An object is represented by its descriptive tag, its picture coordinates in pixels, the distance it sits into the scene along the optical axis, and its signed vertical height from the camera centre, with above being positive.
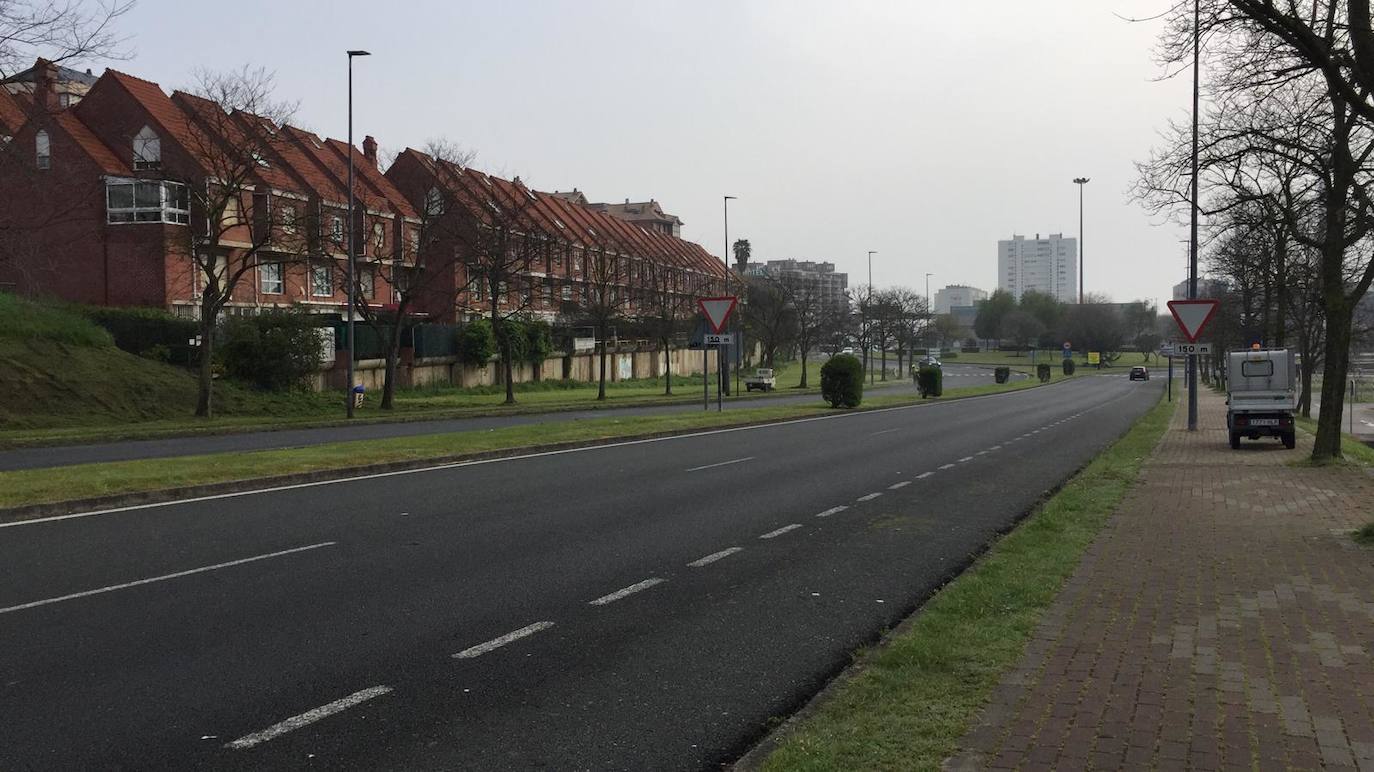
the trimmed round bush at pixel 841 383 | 37.91 -1.14
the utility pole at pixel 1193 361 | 28.09 -0.31
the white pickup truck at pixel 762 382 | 62.53 -1.82
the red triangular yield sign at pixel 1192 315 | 23.64 +0.74
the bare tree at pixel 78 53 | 17.02 +4.70
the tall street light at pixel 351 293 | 32.59 +1.79
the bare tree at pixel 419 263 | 38.78 +3.48
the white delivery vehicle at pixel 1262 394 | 22.36 -0.96
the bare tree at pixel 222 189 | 30.97 +4.77
